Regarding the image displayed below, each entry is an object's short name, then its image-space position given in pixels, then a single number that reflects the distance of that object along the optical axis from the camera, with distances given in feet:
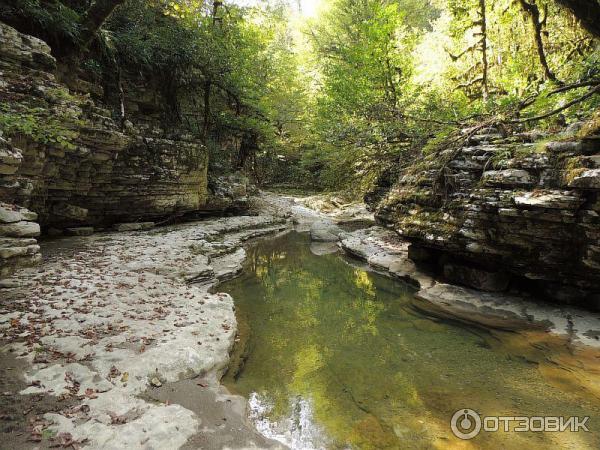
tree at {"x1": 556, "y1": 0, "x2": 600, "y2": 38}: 23.50
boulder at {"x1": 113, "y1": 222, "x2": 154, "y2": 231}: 49.19
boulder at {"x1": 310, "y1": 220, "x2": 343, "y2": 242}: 60.39
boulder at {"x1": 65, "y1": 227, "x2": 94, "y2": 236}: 43.42
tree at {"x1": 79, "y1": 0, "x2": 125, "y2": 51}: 37.69
